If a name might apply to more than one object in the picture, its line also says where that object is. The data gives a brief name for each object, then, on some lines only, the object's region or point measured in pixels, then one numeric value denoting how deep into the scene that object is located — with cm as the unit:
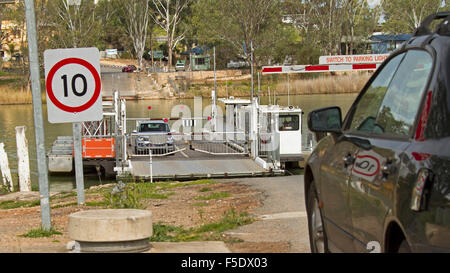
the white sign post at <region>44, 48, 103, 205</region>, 1017
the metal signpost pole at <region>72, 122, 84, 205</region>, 1182
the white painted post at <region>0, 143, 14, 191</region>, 2598
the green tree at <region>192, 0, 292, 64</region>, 9338
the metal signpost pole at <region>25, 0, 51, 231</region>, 980
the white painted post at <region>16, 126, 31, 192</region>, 2492
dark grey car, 379
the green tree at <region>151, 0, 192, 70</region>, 10344
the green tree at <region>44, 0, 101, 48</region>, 9019
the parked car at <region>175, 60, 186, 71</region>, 10238
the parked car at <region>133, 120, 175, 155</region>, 3203
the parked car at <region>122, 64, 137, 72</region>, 9850
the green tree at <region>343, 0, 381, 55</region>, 9406
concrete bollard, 685
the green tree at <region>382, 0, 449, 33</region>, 6901
